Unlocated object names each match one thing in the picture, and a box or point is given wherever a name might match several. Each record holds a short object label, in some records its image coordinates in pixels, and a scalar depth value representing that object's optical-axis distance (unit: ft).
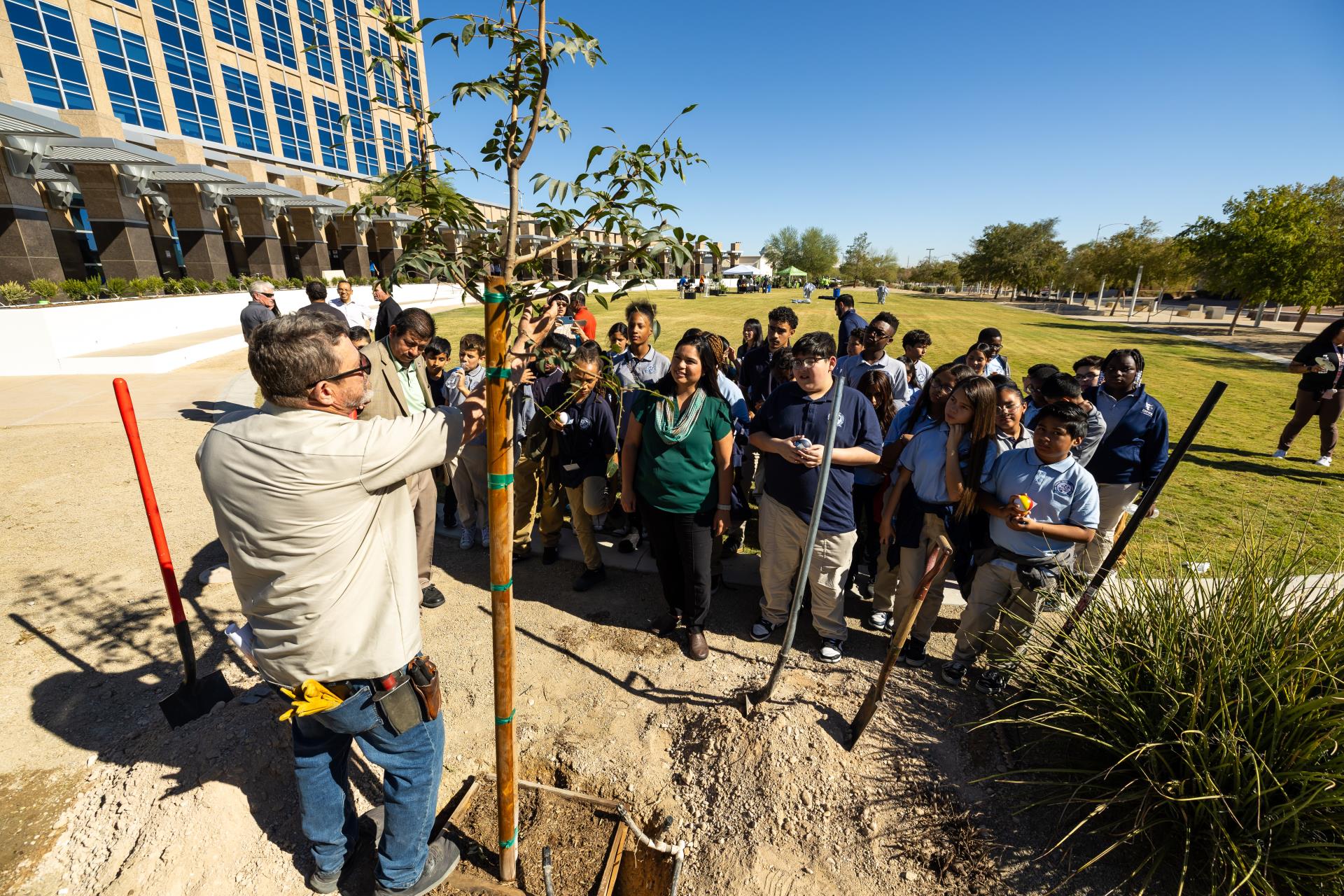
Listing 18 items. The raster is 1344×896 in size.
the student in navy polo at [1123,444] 13.93
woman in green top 11.45
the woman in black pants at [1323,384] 23.47
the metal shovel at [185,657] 9.29
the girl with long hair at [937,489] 10.53
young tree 5.31
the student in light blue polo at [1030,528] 9.76
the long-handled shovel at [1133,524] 8.66
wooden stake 5.74
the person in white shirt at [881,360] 17.35
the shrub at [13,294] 39.01
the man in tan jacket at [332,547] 5.71
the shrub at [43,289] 41.68
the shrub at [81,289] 44.57
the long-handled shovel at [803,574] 8.65
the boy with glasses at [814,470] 11.14
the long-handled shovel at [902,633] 8.79
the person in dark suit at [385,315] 23.11
